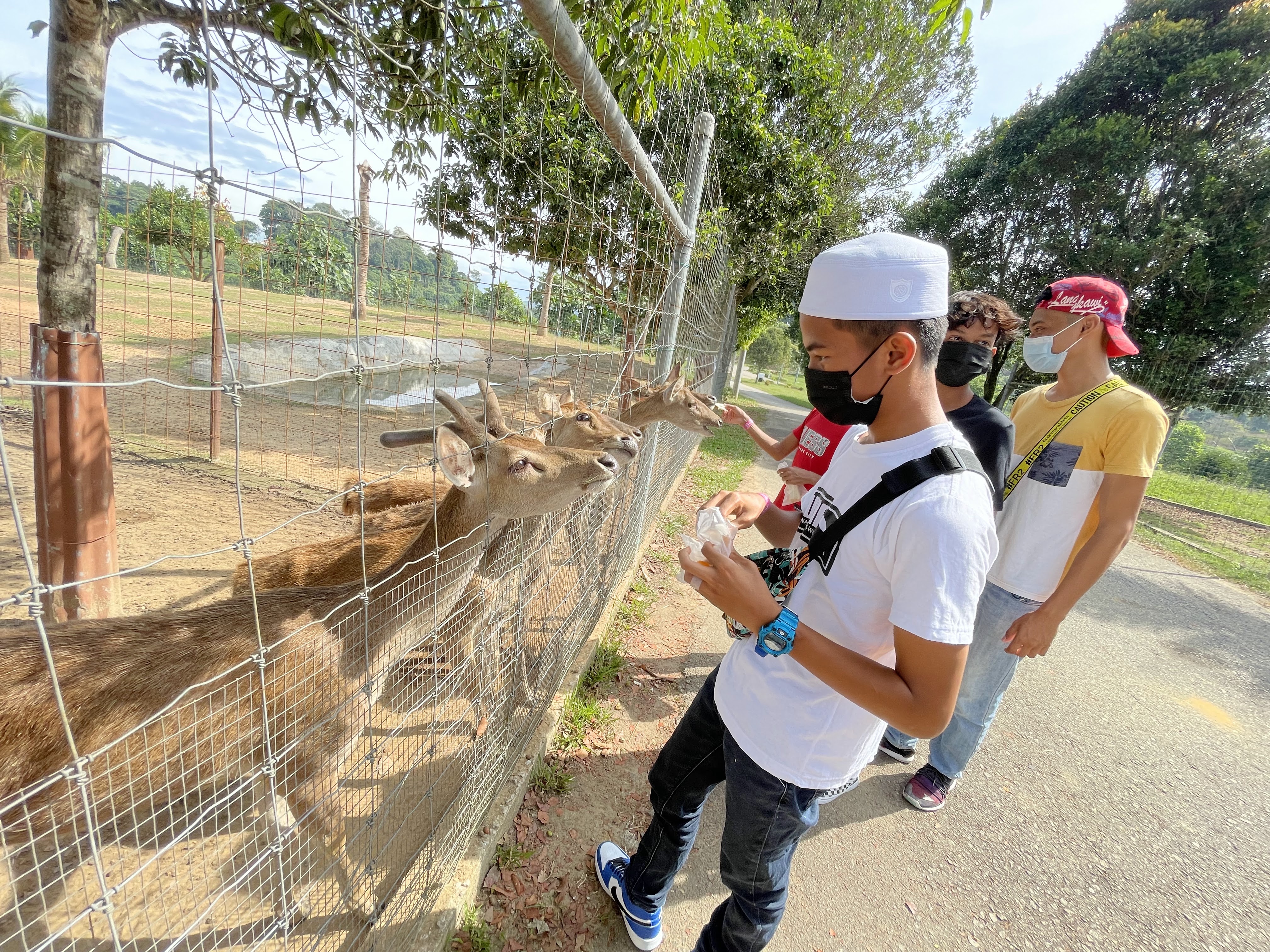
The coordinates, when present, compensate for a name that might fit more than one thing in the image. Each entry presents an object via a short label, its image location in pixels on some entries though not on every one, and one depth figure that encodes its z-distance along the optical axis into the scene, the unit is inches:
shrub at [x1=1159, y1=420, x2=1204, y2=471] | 561.6
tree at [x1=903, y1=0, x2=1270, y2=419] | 465.4
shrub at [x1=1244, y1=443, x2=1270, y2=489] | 502.6
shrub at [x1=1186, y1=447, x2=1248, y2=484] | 524.1
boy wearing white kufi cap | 52.7
